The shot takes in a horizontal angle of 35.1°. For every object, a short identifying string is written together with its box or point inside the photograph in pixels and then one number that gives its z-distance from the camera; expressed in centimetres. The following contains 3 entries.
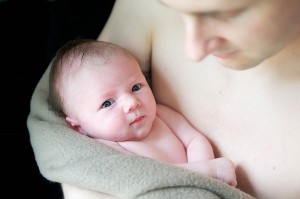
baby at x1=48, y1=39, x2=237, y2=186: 92
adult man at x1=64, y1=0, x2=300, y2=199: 54
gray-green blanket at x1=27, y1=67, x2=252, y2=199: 73
